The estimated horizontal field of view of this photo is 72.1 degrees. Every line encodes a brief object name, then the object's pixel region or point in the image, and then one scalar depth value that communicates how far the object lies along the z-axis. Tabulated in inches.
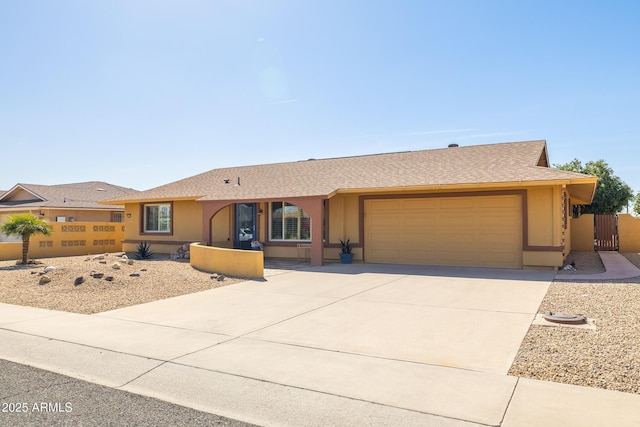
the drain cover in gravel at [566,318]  273.3
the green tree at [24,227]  634.8
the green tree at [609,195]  1318.9
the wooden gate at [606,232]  880.3
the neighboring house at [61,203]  1040.2
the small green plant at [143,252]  759.1
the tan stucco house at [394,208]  555.2
